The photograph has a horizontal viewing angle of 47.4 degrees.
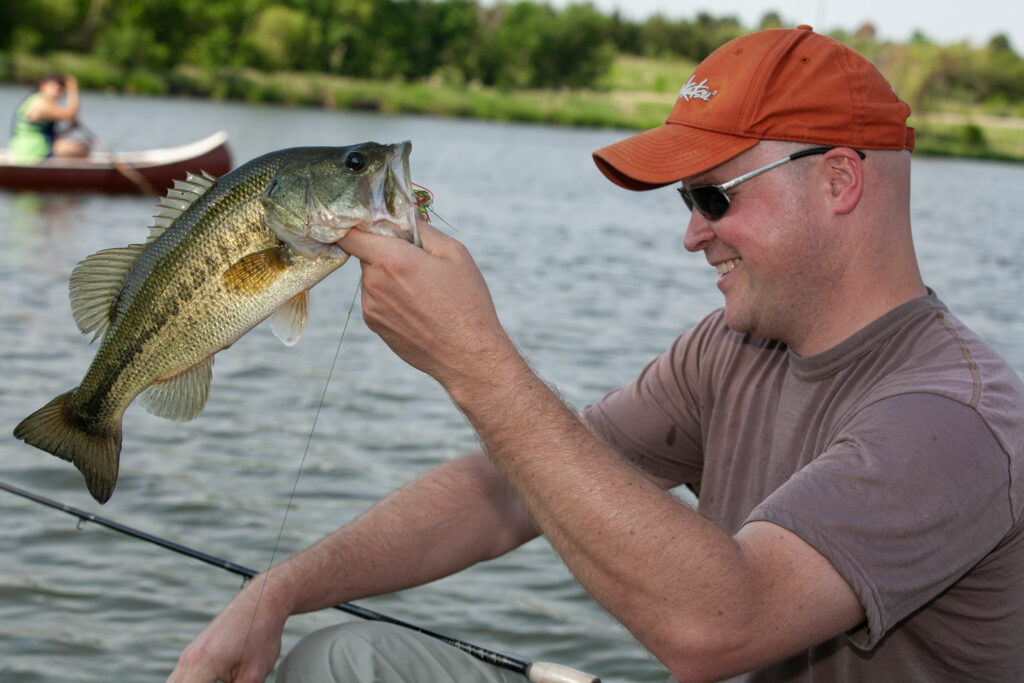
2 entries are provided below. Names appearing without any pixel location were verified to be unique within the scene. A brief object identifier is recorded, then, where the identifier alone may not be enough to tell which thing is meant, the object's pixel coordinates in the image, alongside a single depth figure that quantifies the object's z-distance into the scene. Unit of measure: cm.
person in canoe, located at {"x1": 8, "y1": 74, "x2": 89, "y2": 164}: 1725
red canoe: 1688
